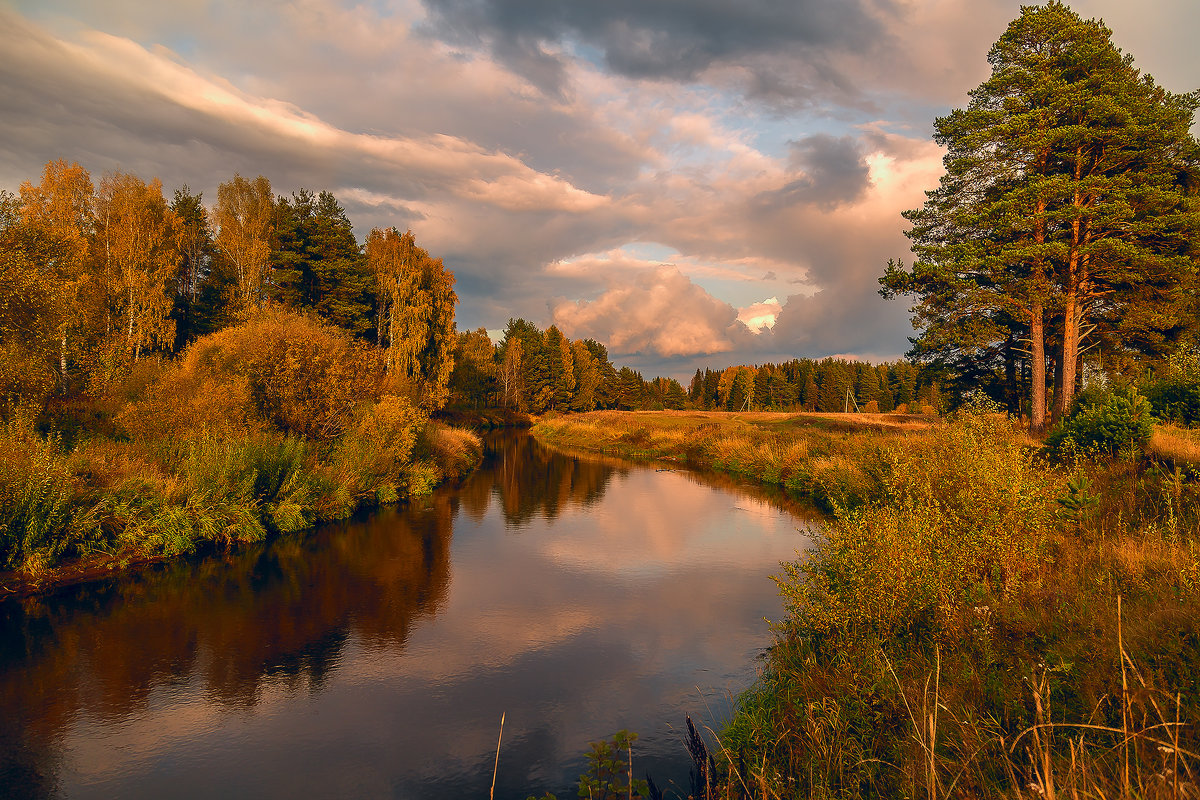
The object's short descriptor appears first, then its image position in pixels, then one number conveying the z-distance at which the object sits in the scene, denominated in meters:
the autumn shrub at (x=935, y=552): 7.49
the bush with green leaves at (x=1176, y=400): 14.93
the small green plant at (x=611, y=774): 6.25
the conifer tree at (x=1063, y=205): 20.36
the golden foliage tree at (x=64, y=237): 19.30
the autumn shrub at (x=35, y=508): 11.02
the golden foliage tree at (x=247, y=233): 37.53
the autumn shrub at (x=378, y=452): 20.20
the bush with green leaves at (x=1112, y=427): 12.77
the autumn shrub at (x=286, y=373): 19.11
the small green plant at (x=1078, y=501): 10.17
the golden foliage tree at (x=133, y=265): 30.77
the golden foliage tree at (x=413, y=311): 38.97
